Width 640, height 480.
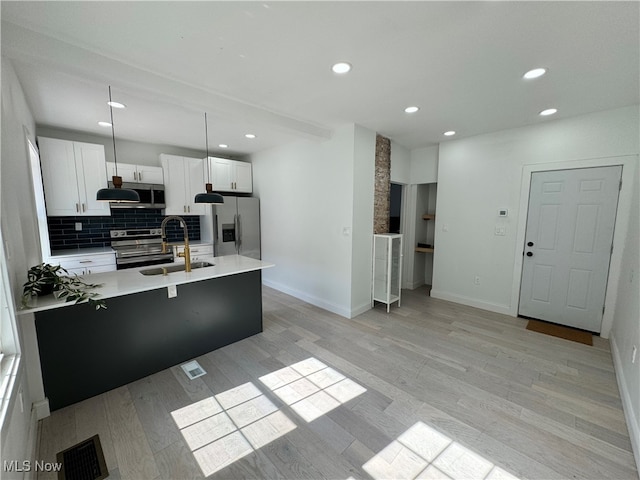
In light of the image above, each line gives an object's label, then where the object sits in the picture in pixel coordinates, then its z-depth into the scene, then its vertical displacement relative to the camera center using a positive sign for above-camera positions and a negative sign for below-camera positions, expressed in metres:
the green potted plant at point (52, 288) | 1.82 -0.56
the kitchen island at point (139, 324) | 1.95 -1.02
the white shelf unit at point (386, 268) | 3.88 -0.84
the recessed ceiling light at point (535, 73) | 2.06 +1.15
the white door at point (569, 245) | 3.06 -0.38
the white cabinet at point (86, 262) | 3.45 -0.69
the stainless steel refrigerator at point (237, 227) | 4.69 -0.25
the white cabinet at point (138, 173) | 3.95 +0.64
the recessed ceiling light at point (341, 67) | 2.02 +1.16
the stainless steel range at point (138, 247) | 4.00 -0.56
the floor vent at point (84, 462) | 1.49 -1.50
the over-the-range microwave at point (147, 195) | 4.04 +0.29
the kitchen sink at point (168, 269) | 2.79 -0.63
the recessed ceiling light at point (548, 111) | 2.88 +1.16
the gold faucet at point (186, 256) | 2.73 -0.45
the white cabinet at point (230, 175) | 4.75 +0.72
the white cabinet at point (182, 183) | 4.45 +0.54
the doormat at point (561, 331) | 3.08 -1.47
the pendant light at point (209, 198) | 2.71 +0.16
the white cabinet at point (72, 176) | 3.47 +0.51
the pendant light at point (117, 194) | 2.20 +0.16
